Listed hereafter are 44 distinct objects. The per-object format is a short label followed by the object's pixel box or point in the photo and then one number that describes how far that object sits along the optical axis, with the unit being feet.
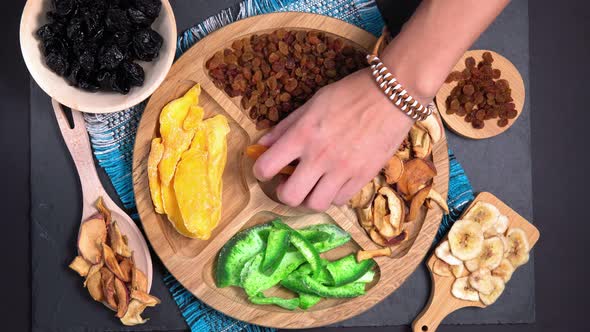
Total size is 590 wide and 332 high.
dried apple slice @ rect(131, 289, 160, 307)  2.30
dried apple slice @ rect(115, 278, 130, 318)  2.31
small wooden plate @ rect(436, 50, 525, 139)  2.43
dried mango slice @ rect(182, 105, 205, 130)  2.25
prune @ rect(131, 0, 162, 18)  2.11
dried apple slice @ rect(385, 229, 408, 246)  2.32
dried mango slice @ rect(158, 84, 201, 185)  2.22
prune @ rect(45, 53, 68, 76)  2.12
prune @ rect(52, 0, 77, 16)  2.10
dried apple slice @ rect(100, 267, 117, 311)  2.31
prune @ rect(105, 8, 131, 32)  2.11
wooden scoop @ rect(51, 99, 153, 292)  2.35
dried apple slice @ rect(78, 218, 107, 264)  2.34
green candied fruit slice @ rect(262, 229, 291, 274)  2.26
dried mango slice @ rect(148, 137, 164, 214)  2.22
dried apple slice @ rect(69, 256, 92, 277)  2.33
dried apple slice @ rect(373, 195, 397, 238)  2.30
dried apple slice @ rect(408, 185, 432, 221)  2.31
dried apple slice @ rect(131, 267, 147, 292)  2.32
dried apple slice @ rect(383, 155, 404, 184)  2.28
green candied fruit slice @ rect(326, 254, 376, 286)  2.31
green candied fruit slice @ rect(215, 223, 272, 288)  2.27
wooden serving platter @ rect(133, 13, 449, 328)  2.27
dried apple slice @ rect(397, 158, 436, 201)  2.30
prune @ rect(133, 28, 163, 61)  2.13
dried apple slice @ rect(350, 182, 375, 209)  2.30
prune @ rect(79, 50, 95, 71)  2.11
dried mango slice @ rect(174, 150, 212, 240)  2.19
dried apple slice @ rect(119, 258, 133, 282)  2.34
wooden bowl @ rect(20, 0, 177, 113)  2.14
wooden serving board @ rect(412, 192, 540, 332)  2.46
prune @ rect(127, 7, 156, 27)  2.11
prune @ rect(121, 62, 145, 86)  2.14
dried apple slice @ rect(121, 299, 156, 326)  2.32
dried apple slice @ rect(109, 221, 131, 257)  2.32
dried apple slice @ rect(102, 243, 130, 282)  2.31
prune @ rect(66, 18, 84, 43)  2.10
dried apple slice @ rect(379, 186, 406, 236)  2.29
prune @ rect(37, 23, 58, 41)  2.12
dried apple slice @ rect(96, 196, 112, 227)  2.36
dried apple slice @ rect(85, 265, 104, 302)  2.34
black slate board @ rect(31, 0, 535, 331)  2.42
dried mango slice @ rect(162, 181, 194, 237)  2.23
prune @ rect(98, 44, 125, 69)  2.11
